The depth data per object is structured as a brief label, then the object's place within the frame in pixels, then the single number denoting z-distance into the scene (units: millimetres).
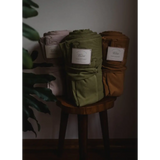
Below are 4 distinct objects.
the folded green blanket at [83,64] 714
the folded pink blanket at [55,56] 812
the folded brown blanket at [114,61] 798
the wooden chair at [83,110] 761
